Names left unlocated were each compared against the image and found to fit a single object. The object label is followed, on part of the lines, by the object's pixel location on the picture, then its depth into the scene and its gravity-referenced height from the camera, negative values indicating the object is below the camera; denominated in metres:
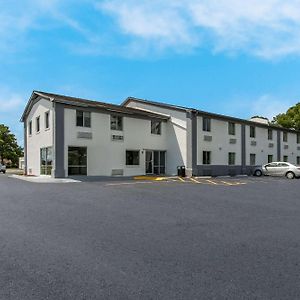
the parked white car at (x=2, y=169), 43.23 -1.28
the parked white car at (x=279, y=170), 27.19 -0.91
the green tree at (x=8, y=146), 62.75 +2.66
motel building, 23.00 +1.67
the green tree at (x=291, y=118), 49.00 +6.51
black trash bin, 26.26 -0.94
